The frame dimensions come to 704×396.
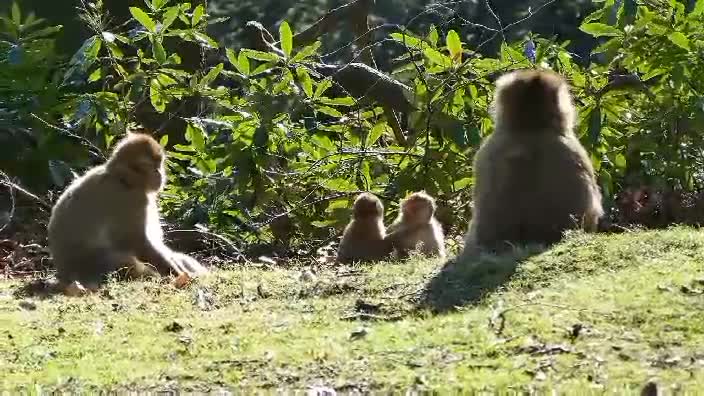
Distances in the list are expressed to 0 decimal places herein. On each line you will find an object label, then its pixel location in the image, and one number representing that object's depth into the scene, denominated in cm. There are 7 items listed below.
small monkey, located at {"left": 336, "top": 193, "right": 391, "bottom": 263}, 1986
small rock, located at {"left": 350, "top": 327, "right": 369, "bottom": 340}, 1167
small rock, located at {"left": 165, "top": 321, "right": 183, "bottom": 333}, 1295
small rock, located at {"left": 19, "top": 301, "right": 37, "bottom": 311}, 1543
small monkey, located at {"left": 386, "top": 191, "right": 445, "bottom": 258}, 2012
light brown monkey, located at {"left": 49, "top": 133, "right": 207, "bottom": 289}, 1900
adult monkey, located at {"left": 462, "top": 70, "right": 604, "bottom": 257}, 1617
